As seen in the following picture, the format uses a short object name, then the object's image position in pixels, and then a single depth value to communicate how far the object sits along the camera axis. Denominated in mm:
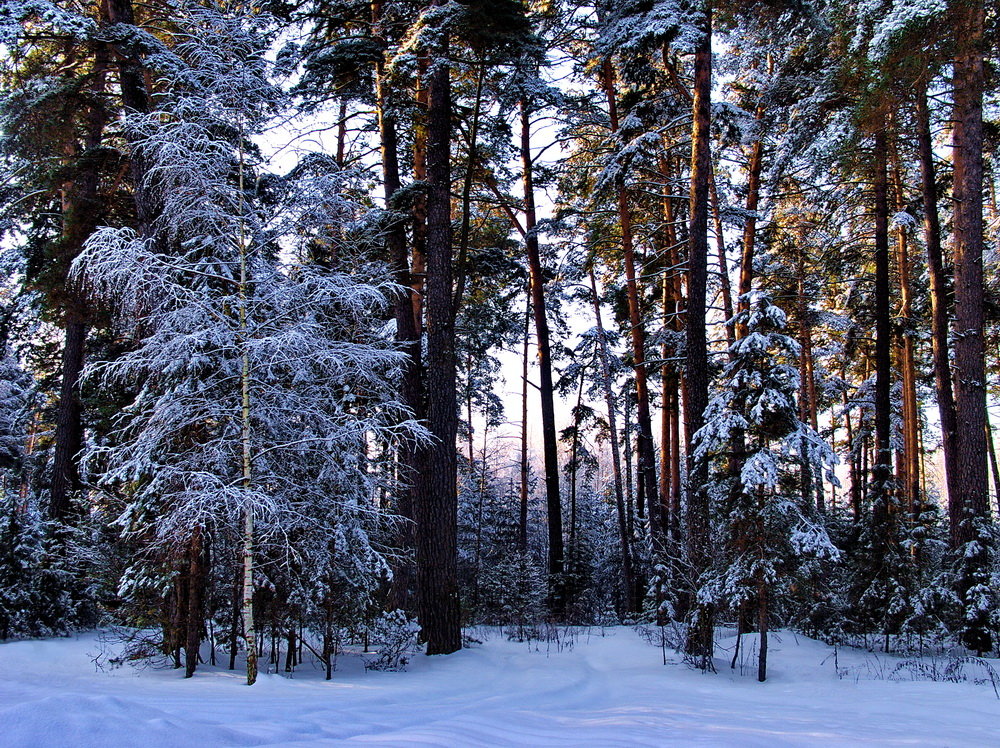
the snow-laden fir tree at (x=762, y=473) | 7402
